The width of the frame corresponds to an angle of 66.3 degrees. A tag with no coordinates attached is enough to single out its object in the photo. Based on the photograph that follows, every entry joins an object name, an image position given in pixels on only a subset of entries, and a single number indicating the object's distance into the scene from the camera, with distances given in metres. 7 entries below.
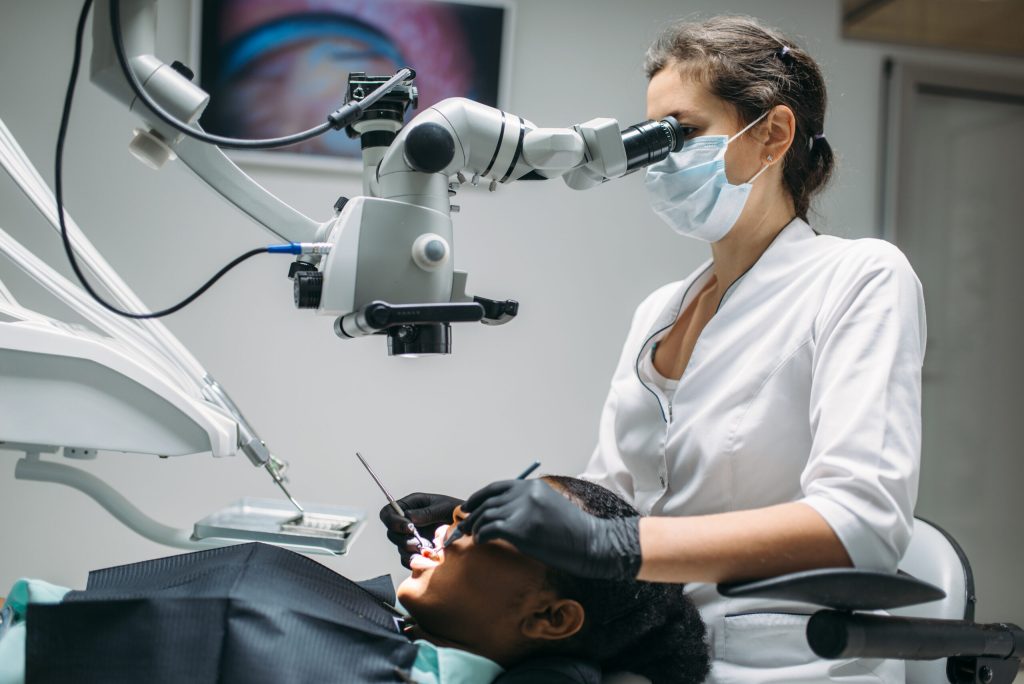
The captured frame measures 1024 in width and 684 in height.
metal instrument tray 1.27
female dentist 0.87
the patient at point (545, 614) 1.00
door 2.57
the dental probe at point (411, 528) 1.15
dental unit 0.91
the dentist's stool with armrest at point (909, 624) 0.82
